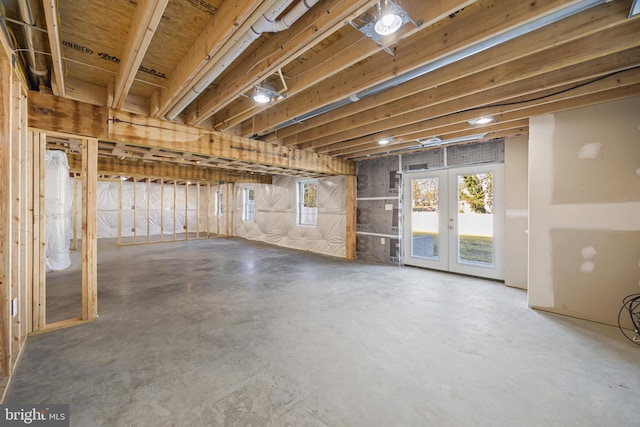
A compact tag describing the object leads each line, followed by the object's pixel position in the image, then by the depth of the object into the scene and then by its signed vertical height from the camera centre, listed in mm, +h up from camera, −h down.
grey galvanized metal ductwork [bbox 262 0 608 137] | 1490 +1123
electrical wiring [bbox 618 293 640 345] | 2516 -989
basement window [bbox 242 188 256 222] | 9469 +224
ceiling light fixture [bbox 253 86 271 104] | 2494 +1109
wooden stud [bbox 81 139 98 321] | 2764 -168
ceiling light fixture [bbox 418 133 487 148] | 4020 +1134
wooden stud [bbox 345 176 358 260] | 6102 -57
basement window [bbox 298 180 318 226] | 7352 +247
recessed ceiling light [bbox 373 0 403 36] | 1502 +1128
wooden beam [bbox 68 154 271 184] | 6359 +1092
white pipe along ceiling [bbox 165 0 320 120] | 1423 +1089
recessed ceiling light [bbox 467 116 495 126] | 3172 +1123
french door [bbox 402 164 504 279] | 4379 -141
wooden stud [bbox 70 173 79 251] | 7381 +23
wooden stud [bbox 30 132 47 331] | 2559 -251
